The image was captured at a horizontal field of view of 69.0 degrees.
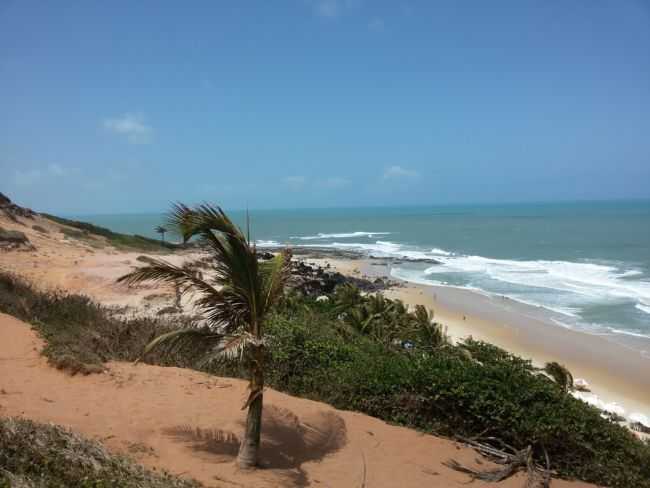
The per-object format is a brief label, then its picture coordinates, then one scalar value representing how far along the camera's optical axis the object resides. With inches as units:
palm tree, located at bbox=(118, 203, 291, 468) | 201.0
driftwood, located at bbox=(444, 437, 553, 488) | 265.0
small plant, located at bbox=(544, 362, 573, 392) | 398.3
